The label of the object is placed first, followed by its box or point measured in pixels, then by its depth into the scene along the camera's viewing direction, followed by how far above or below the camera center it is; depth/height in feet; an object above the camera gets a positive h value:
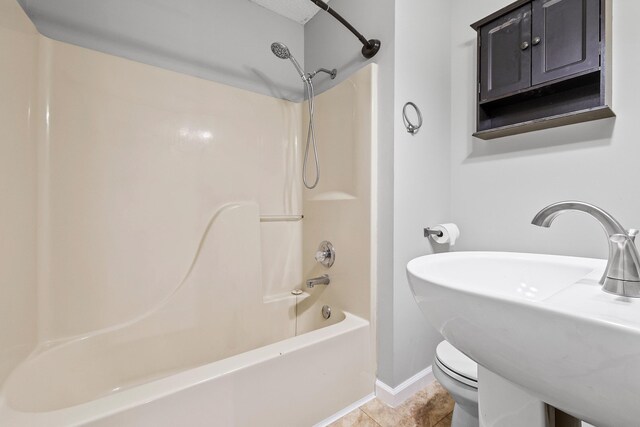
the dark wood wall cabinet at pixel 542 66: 2.84 +1.77
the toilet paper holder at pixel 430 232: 4.00 -0.35
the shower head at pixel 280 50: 3.88 +2.43
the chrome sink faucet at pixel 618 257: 1.60 -0.30
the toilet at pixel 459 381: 2.53 -1.75
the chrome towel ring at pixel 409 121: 3.78 +1.32
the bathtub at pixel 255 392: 2.15 -1.84
